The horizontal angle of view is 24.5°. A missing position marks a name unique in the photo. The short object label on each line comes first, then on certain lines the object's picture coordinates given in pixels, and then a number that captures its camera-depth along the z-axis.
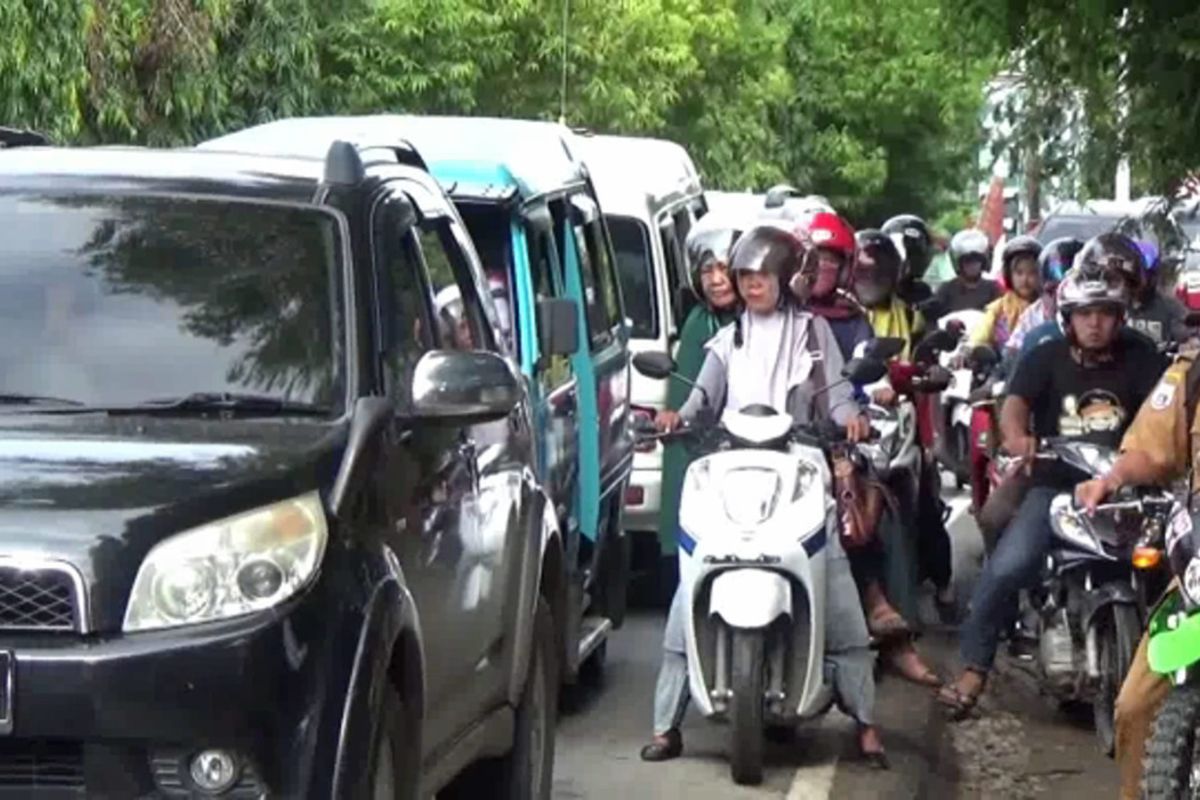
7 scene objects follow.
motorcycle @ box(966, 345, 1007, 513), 13.12
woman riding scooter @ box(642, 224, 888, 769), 9.73
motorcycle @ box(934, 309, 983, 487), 16.55
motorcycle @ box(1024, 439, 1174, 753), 9.97
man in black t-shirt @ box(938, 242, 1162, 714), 10.68
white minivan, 14.05
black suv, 5.54
